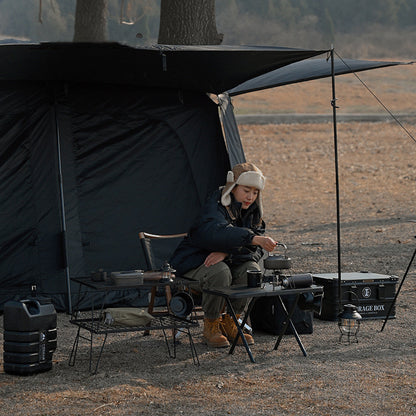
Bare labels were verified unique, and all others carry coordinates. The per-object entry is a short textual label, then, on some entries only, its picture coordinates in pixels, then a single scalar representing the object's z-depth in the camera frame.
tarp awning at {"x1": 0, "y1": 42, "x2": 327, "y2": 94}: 9.56
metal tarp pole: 9.83
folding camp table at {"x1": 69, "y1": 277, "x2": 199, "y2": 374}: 8.51
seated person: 9.36
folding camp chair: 10.23
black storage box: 10.94
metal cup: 8.92
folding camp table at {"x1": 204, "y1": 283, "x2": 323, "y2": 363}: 8.61
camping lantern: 9.82
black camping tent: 11.79
